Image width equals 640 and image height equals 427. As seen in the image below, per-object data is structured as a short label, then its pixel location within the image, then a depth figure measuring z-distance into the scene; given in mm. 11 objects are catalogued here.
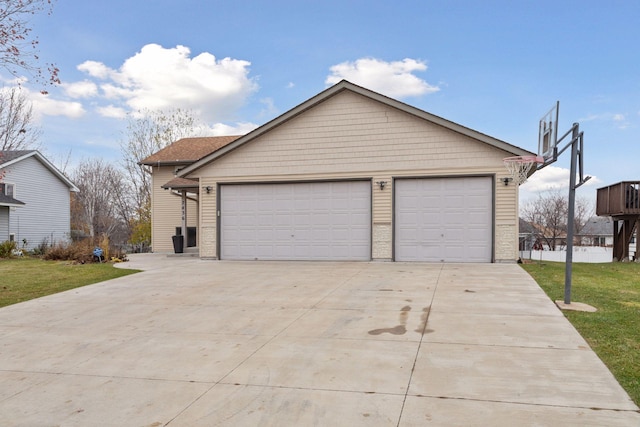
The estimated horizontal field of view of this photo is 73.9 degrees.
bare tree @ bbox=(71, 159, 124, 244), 36844
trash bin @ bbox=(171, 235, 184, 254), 17562
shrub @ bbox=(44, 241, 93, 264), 15000
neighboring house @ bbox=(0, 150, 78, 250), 23297
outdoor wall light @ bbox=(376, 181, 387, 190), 13422
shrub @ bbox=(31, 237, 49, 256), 21891
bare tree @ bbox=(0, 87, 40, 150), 20766
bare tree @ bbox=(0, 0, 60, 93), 7203
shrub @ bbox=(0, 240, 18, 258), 18453
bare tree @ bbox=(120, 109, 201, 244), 32719
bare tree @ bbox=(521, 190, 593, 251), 32312
